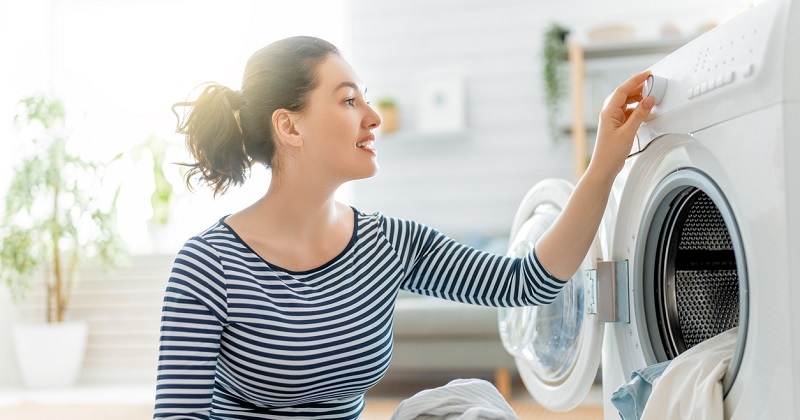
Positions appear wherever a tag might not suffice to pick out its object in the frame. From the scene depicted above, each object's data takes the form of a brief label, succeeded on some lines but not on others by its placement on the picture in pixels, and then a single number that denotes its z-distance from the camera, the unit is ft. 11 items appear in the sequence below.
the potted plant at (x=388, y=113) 13.42
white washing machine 2.65
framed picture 13.34
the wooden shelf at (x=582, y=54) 11.70
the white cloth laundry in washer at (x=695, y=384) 3.11
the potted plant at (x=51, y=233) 12.88
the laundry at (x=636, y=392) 3.70
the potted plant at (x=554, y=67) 12.38
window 14.88
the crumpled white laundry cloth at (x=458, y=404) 3.71
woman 3.93
